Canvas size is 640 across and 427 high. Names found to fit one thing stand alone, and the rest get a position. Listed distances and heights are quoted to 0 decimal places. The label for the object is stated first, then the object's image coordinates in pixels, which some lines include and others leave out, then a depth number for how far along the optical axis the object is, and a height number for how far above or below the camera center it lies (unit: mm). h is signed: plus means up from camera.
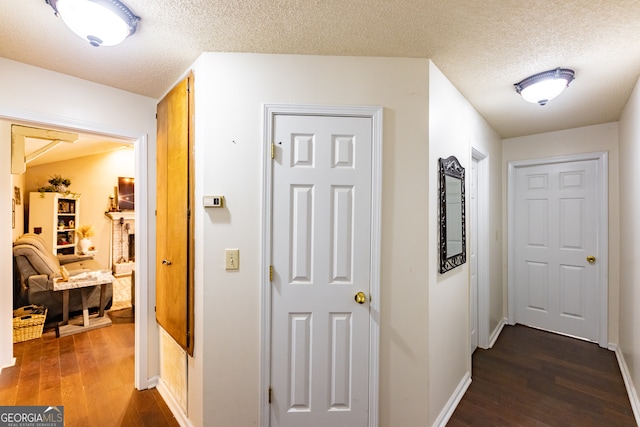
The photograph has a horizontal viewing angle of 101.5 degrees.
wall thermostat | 1531 +71
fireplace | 5645 -633
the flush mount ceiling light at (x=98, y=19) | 1164 +902
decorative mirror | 1772 -9
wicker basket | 2881 -1242
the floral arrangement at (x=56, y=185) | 4952 +535
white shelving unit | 4785 -145
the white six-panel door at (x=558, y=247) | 2904 -389
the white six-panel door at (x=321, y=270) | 1560 -343
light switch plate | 1560 -268
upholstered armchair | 3209 -835
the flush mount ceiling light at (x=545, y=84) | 1728 +889
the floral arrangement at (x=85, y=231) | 5191 -369
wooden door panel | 1704 -33
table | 3174 -1124
